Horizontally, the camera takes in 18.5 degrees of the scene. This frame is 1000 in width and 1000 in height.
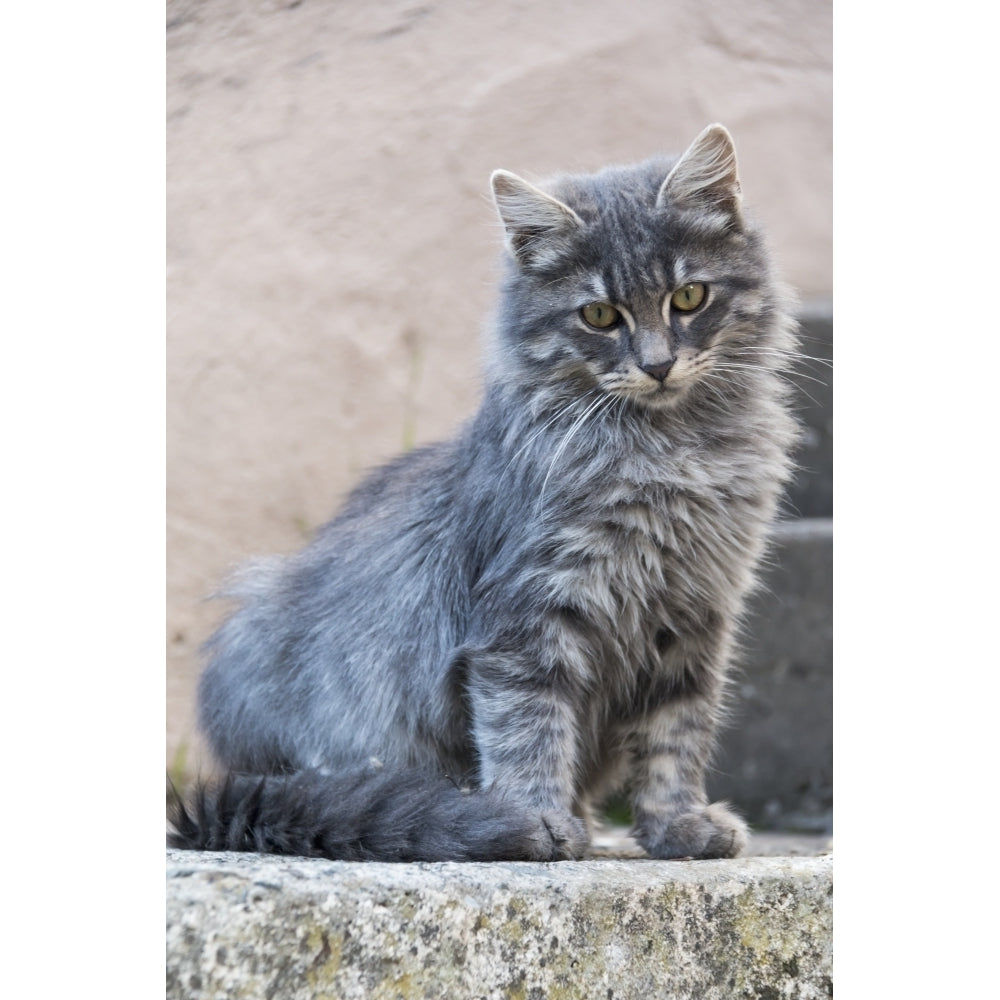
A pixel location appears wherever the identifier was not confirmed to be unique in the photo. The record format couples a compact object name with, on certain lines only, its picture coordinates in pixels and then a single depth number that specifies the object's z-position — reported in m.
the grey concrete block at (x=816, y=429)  1.85
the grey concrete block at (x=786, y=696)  1.80
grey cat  1.37
